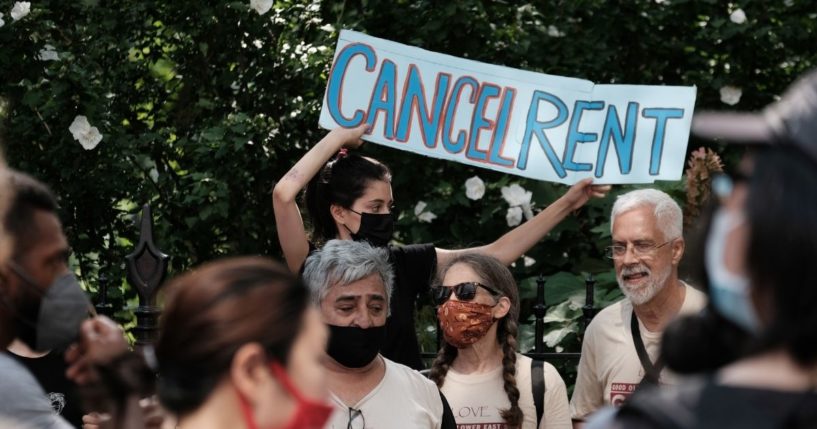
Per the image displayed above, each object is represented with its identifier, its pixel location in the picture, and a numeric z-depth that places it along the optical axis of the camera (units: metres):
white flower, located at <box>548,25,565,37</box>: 7.69
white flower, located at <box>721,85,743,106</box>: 7.54
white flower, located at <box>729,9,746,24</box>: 7.60
